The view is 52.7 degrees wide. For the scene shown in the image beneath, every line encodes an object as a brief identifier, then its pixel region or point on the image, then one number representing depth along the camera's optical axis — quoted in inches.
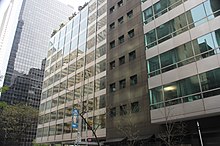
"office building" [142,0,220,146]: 815.1
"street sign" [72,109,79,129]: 994.3
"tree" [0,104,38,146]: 2694.4
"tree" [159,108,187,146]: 890.4
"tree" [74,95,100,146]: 1613.2
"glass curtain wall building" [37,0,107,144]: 1592.0
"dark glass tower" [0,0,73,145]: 4439.0
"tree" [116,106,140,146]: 1056.8
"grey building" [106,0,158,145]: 1078.4
